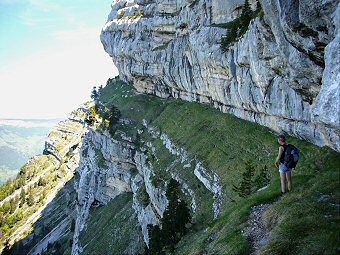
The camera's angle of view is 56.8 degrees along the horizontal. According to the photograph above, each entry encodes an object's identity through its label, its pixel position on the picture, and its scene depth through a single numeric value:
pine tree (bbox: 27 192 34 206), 168.68
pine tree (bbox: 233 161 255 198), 33.22
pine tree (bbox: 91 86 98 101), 168.98
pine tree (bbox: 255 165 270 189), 32.62
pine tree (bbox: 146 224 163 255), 41.74
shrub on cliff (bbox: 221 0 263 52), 50.03
